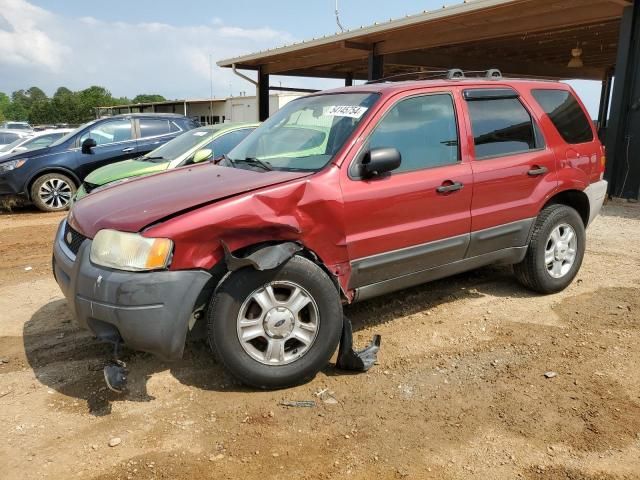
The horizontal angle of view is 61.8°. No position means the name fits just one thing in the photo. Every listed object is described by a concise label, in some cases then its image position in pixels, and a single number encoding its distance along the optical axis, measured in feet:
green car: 23.22
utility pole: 104.99
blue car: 31.12
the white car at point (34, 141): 43.75
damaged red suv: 9.71
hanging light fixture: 43.00
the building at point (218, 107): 79.09
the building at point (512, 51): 29.94
